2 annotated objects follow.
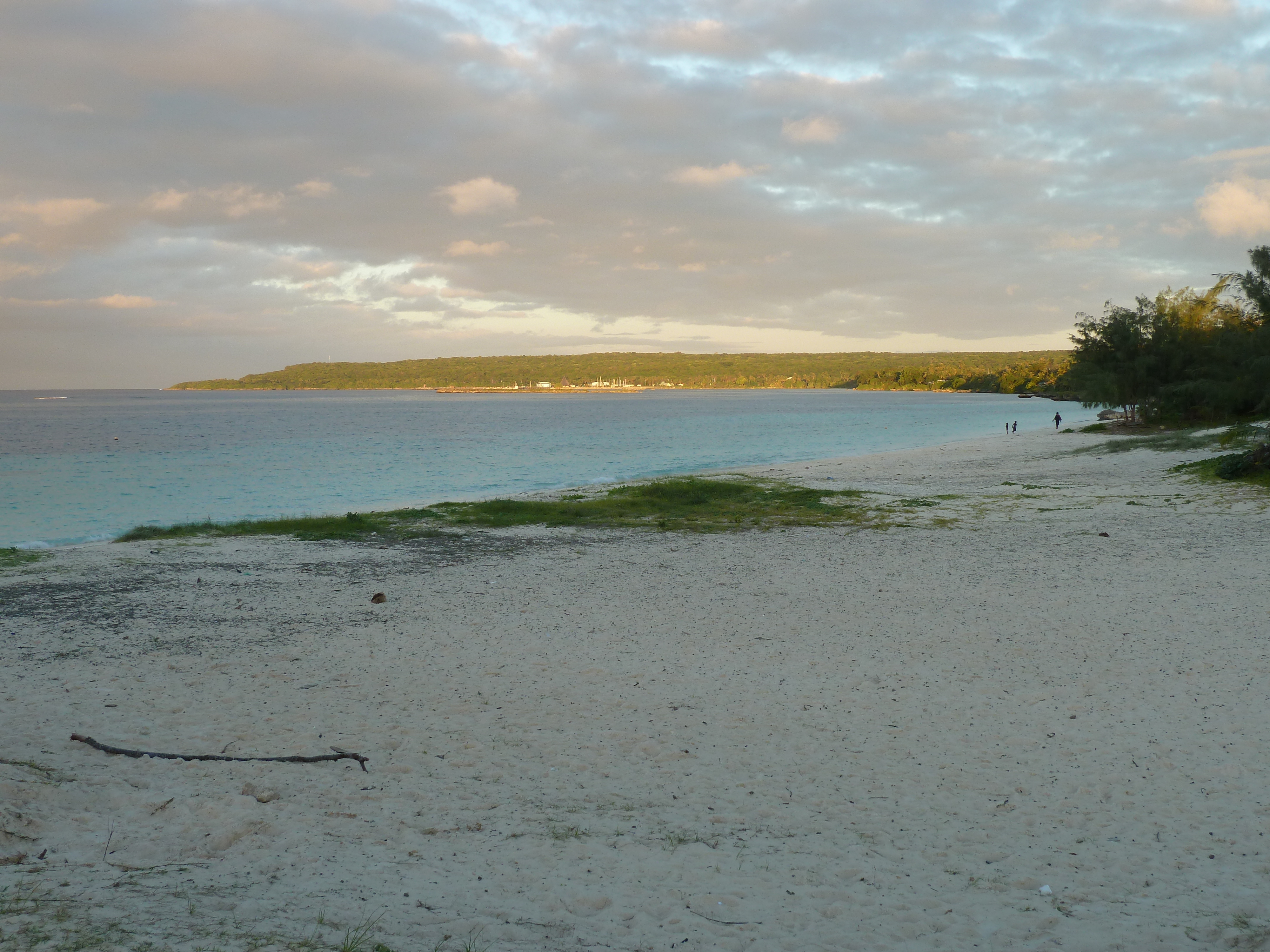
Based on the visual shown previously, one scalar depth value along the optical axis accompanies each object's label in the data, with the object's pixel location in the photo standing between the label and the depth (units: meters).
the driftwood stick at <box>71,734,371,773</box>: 6.79
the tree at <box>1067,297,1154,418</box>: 48.25
